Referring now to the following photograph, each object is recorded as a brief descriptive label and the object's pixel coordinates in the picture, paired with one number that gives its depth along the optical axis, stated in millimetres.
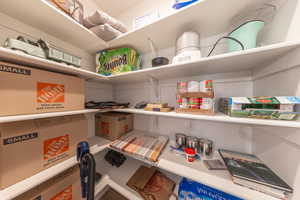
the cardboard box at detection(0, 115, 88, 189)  485
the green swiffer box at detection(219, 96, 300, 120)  417
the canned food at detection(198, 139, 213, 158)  789
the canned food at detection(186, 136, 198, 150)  842
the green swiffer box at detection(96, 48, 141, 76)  957
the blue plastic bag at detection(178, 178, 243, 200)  607
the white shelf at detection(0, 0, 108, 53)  594
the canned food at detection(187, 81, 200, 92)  633
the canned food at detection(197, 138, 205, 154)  820
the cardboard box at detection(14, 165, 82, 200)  559
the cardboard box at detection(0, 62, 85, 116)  487
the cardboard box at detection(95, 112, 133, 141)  1030
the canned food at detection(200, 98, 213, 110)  588
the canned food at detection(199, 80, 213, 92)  598
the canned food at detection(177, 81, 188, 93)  675
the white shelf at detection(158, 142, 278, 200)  462
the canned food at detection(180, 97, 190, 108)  660
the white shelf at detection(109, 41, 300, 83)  460
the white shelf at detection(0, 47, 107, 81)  453
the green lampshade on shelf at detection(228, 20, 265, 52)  553
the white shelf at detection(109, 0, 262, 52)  594
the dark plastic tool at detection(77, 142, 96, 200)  626
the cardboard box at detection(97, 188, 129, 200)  959
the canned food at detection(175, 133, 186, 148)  903
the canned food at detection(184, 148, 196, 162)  716
